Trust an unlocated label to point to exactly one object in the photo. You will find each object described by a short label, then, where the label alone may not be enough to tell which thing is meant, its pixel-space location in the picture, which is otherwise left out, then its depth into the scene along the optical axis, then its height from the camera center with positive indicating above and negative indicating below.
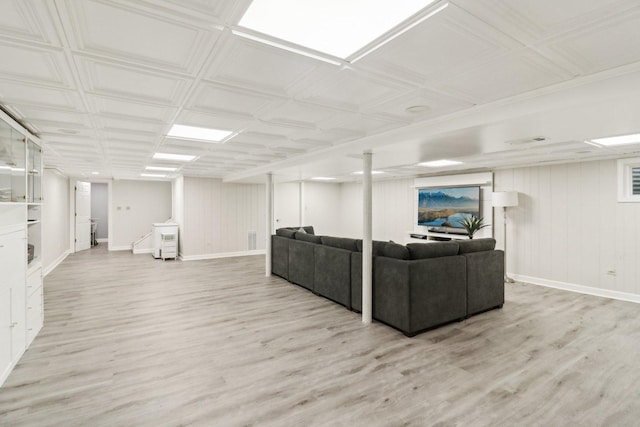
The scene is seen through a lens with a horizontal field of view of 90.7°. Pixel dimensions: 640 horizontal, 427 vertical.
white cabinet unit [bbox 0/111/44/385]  2.66 -0.33
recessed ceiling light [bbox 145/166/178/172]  7.00 +0.96
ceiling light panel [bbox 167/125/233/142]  3.61 +0.93
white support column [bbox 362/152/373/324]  3.98 -0.46
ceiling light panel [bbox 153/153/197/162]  5.31 +0.93
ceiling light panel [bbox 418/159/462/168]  5.91 +0.93
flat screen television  6.96 +0.14
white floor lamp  5.95 +0.23
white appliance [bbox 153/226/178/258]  8.64 -0.63
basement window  4.92 +0.50
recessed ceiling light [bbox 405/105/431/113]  2.75 +0.91
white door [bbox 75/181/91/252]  10.05 -0.19
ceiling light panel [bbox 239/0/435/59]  1.43 +0.93
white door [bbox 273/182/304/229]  10.18 +0.21
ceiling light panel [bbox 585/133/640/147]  3.75 +0.88
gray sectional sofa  3.62 -0.88
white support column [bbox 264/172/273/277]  6.65 -0.18
